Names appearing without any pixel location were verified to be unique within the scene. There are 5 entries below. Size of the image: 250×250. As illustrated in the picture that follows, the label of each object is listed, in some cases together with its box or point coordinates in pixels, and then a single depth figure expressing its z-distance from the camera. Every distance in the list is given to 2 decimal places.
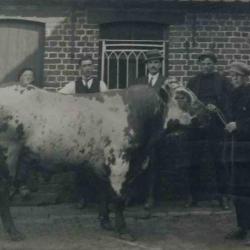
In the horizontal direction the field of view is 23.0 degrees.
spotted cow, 6.80
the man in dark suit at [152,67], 8.31
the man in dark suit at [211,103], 8.23
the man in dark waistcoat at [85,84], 8.42
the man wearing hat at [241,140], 7.01
